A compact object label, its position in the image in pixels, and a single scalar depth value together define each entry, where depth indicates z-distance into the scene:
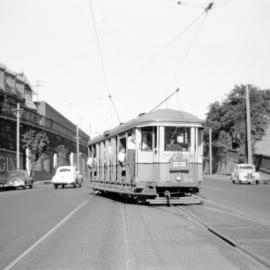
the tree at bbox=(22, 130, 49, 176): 53.88
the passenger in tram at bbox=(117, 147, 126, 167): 18.91
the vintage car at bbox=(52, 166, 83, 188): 38.38
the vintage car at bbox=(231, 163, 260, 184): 42.91
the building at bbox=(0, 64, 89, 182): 52.88
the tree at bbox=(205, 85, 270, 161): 63.28
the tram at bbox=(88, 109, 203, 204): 17.34
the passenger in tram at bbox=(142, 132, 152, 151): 17.73
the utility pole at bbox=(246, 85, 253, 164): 43.72
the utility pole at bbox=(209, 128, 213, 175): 68.72
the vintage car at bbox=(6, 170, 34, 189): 40.50
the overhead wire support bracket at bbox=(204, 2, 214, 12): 16.25
